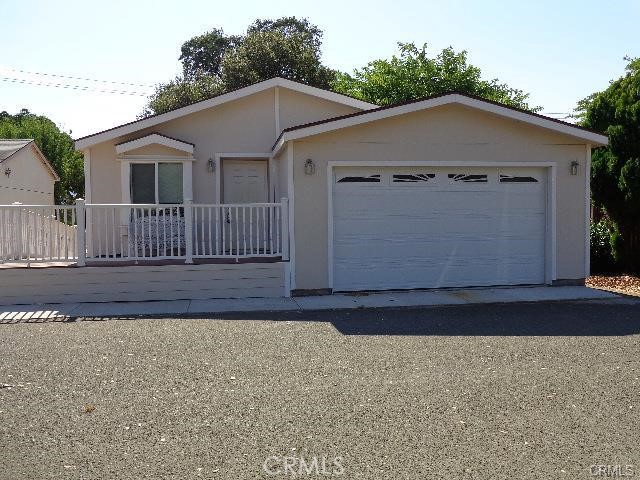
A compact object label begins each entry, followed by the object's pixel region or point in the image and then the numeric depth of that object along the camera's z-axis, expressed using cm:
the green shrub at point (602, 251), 1451
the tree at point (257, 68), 3253
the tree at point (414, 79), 3016
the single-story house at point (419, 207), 1077
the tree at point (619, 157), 1314
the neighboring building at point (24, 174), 2234
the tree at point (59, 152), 4012
